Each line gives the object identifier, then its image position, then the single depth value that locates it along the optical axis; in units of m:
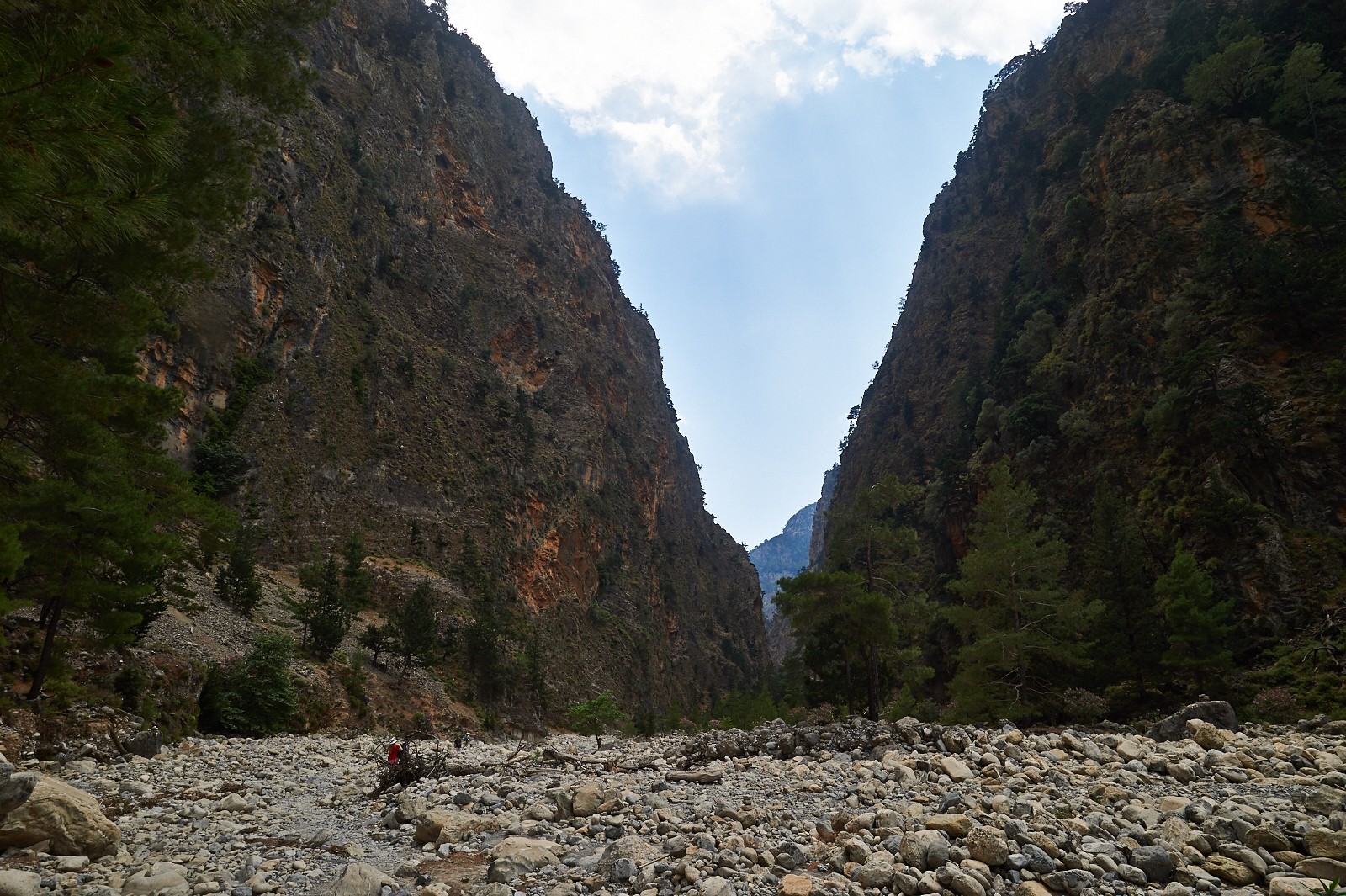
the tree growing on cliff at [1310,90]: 31.19
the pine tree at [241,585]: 25.16
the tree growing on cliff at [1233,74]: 34.25
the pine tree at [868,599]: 16.95
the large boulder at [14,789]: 4.77
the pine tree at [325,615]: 25.11
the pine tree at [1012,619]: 17.72
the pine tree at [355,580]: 31.73
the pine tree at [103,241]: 3.67
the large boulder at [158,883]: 4.38
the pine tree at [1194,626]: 16.92
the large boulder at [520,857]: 5.23
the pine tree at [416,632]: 30.05
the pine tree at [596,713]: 33.06
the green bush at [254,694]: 15.98
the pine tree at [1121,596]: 18.36
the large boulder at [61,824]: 4.75
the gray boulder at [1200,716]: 11.38
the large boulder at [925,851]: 5.29
